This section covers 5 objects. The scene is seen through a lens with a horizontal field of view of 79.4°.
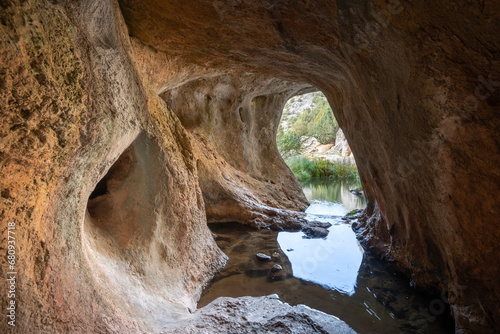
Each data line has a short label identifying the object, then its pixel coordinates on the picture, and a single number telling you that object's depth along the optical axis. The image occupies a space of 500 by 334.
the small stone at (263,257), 4.29
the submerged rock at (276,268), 3.89
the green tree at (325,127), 25.19
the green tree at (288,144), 18.97
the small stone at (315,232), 5.53
